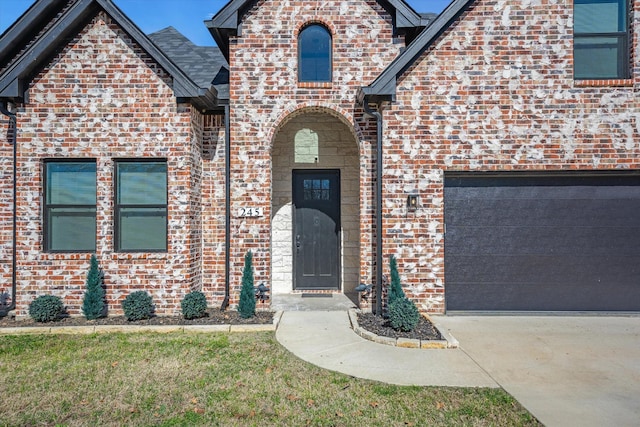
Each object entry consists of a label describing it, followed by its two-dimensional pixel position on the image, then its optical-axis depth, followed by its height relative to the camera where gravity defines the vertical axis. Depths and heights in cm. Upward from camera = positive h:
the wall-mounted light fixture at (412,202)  679 +32
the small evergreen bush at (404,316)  572 -140
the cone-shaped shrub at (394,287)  608 -104
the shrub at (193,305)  649 -140
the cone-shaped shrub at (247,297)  655 -127
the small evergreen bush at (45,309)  636 -142
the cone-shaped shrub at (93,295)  649 -124
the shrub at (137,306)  646 -140
